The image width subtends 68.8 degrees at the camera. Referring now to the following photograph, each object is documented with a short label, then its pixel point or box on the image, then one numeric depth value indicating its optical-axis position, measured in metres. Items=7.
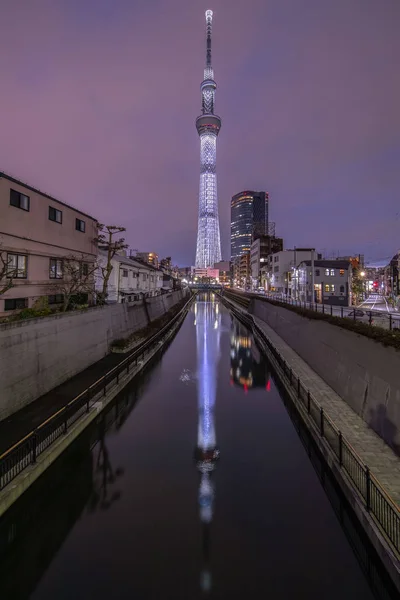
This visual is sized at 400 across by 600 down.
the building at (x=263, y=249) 110.94
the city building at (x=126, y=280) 35.12
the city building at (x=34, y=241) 17.52
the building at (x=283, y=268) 73.06
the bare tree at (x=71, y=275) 21.89
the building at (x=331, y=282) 53.59
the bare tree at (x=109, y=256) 25.33
